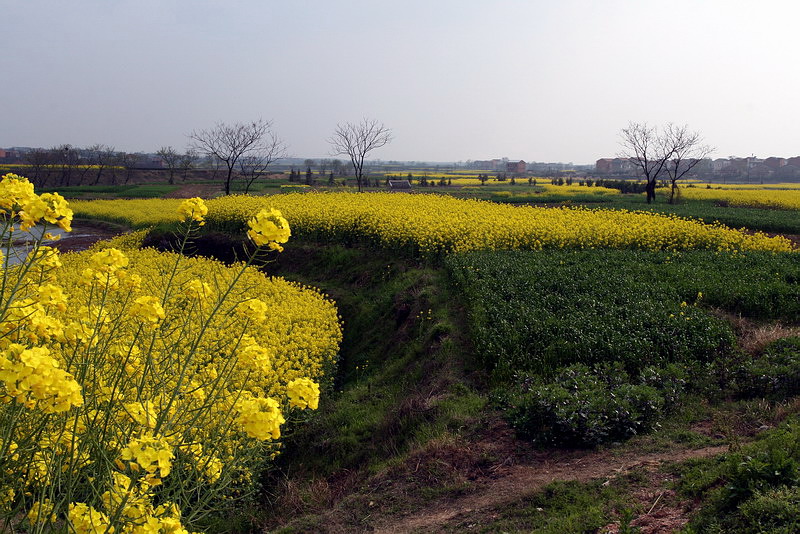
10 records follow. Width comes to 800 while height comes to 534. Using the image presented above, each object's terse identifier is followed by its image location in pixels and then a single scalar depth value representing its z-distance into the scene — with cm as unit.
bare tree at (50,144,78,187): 5128
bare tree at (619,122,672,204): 3204
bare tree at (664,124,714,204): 3481
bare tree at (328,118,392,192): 4028
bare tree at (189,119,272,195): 3612
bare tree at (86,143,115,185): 5911
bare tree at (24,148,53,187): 4791
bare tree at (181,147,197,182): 6084
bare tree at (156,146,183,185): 5822
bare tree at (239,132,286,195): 3884
